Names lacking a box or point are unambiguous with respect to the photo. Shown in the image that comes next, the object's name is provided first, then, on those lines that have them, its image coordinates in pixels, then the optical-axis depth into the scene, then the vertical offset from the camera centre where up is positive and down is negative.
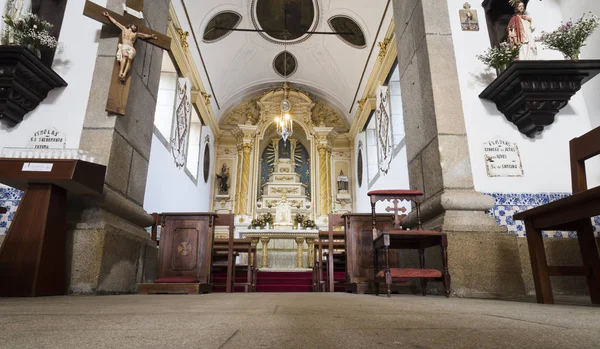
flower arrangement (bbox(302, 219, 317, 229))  9.54 +1.18
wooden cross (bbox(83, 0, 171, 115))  3.70 +2.02
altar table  9.09 +0.85
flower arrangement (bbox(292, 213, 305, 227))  9.91 +1.36
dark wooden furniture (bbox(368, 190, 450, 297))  3.08 +0.27
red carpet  6.34 -0.15
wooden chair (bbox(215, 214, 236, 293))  4.91 +0.48
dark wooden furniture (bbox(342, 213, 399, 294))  4.51 +0.33
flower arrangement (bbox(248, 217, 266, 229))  9.48 +1.17
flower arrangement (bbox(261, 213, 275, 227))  9.59 +1.31
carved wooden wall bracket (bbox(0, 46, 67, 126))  3.44 +1.77
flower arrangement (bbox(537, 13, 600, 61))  3.70 +2.30
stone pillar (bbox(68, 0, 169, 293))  3.24 +0.82
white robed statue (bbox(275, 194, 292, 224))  10.37 +1.60
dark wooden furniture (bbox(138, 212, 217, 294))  4.46 +0.29
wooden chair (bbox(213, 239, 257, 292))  5.55 +0.25
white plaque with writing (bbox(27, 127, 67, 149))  3.72 +1.27
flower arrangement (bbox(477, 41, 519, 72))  3.78 +2.14
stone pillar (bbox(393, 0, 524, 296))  3.22 +1.10
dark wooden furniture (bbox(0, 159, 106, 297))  2.66 +0.31
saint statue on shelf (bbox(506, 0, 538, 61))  3.89 +2.45
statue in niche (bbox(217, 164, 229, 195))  11.25 +2.61
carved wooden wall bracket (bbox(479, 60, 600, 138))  3.55 +1.76
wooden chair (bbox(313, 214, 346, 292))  5.16 +0.19
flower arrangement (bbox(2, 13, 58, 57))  3.68 +2.28
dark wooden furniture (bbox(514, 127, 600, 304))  2.16 +0.27
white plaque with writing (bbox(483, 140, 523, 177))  3.70 +1.11
